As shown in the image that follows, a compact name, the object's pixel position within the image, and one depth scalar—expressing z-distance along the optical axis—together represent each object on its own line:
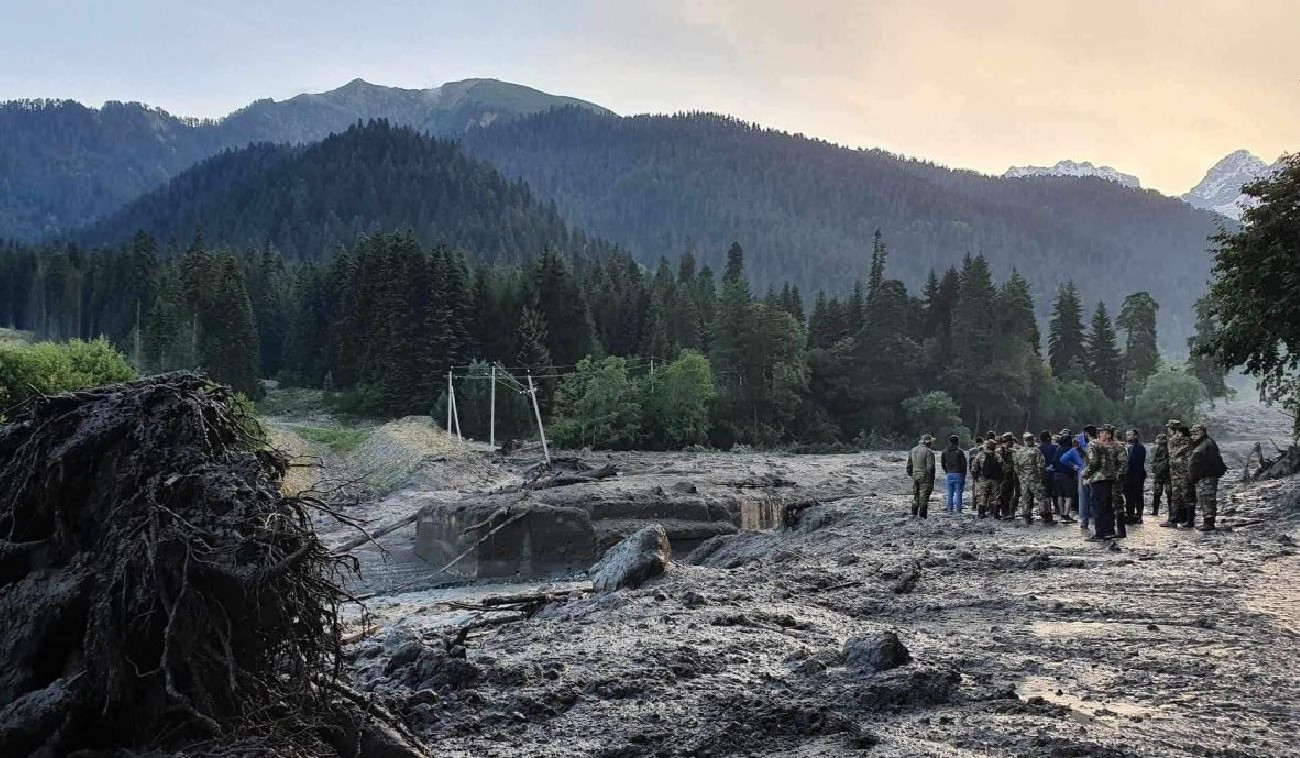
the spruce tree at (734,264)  105.00
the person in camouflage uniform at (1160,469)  20.59
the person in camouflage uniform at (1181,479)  18.05
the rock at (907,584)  13.91
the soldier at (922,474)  21.69
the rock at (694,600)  12.65
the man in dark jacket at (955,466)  22.16
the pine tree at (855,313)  83.22
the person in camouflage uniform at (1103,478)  16.78
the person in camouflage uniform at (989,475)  21.11
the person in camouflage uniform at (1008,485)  21.12
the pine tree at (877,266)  88.04
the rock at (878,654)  8.95
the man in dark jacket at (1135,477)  18.56
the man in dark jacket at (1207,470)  17.27
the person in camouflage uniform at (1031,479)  19.77
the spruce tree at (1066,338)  86.06
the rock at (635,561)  15.00
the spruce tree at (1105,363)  86.50
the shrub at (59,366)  28.31
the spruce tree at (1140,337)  89.12
